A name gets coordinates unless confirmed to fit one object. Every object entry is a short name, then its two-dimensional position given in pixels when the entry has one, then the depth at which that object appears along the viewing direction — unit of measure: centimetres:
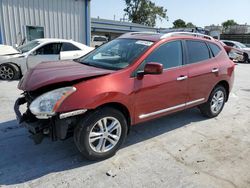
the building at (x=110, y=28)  2560
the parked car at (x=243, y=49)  1493
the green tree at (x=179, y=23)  5881
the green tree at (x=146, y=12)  4453
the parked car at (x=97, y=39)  2081
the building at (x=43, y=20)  911
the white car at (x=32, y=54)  656
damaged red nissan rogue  237
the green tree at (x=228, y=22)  6902
